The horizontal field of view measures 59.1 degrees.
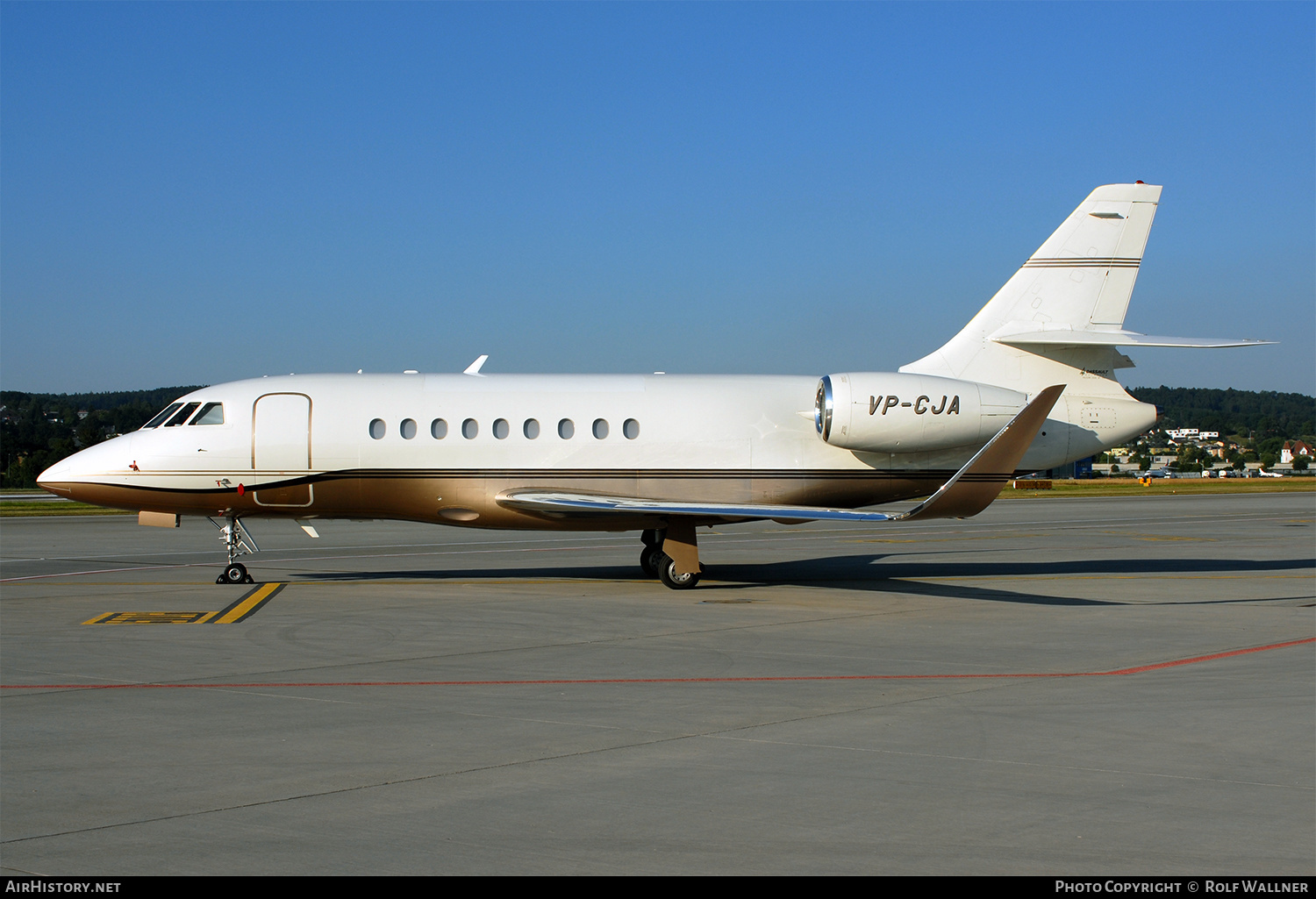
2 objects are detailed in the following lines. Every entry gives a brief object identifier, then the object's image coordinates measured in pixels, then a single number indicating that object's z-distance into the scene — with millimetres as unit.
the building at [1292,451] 175750
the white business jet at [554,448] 19391
